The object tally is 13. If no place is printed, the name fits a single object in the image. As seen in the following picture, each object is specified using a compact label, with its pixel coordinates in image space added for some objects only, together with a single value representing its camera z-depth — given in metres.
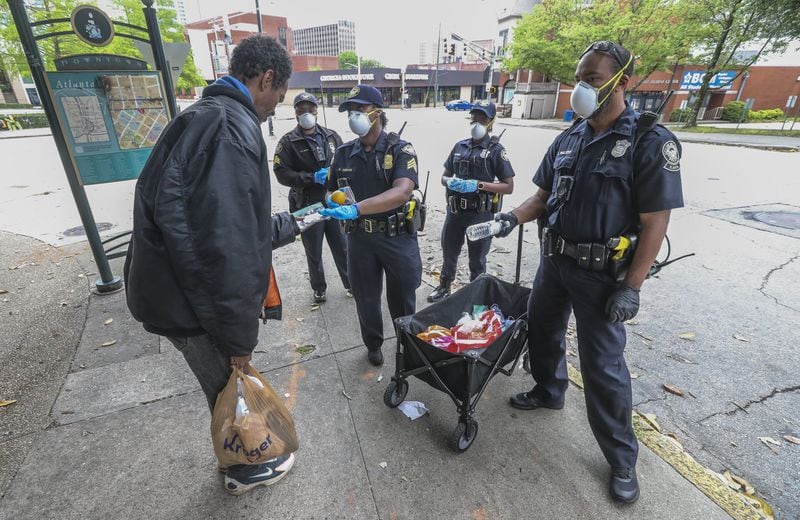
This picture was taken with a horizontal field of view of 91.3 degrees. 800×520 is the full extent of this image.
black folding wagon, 2.20
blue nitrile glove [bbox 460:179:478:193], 3.82
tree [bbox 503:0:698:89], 22.46
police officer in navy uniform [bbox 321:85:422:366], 2.69
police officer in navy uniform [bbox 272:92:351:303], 4.00
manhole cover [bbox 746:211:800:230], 6.33
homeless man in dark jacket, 1.44
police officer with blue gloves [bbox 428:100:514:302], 3.92
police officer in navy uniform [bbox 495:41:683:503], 1.85
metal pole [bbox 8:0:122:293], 3.32
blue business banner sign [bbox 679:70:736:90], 27.91
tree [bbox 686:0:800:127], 17.61
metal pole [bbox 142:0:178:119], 3.89
